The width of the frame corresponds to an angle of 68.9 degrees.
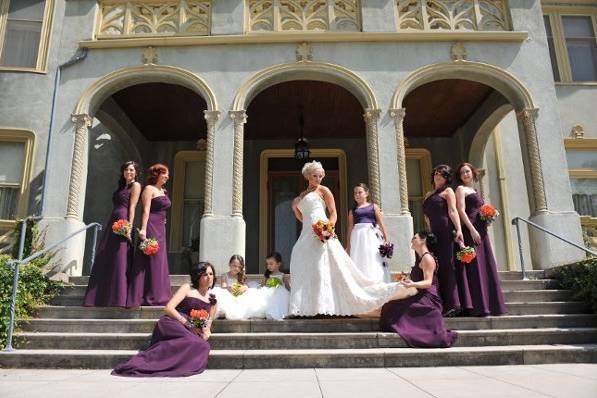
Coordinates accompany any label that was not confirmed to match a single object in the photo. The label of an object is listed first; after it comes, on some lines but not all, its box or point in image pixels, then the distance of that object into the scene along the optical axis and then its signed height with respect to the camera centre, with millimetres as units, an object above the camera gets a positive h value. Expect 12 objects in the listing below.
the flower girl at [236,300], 5793 -81
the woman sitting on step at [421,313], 5066 -257
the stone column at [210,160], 8352 +2592
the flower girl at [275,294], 5832 -6
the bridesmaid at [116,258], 6035 +531
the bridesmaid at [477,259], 5893 +430
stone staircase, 4688 -545
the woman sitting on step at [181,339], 4238 -455
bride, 5547 +190
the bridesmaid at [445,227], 5879 +882
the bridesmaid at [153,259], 6090 +510
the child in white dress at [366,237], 6184 +791
